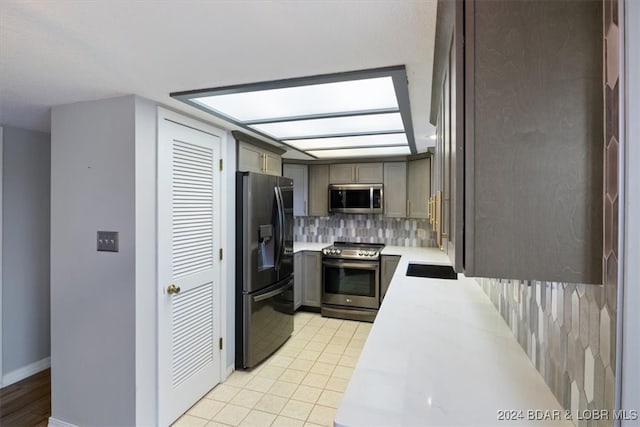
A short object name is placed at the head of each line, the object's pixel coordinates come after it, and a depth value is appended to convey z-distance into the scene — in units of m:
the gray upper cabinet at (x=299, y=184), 4.41
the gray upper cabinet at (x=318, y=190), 4.39
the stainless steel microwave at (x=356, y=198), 4.10
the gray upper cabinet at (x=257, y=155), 2.78
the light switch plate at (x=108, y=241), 1.89
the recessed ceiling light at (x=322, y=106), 1.60
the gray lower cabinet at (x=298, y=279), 4.11
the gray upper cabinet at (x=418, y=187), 3.92
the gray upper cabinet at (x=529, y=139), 0.68
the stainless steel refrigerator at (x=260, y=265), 2.74
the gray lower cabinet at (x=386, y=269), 3.83
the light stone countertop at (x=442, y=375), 0.90
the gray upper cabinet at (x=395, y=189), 4.08
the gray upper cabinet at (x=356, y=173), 4.17
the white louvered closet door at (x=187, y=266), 2.03
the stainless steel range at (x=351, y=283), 3.88
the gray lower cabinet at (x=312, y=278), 4.14
